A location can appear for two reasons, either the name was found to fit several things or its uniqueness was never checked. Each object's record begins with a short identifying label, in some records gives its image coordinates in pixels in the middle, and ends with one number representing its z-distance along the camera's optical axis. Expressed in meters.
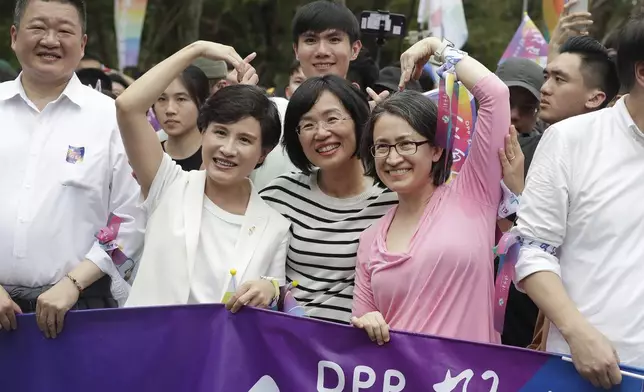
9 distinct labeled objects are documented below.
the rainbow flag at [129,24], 11.86
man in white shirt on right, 3.61
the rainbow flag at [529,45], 8.45
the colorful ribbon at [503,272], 3.98
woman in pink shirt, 4.01
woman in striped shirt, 4.52
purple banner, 3.80
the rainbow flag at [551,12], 7.91
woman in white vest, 4.33
